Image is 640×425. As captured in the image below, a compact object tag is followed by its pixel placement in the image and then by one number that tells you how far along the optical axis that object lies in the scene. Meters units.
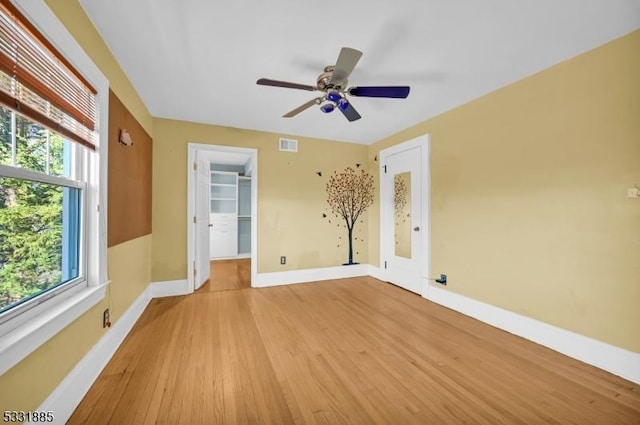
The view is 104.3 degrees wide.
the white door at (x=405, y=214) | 3.32
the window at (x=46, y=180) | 1.05
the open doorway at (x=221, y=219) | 3.45
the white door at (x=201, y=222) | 3.52
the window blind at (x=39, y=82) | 1.00
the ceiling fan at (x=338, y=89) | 1.75
